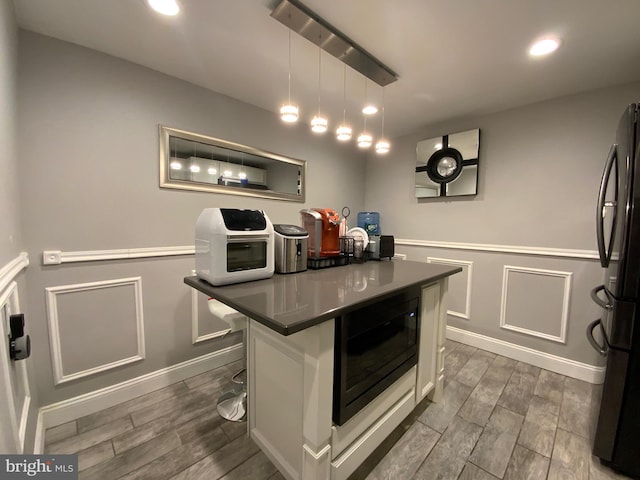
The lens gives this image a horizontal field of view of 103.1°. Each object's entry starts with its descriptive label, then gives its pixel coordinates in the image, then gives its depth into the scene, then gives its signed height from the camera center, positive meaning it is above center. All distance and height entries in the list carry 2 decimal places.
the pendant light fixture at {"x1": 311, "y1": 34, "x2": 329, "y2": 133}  1.67 +0.65
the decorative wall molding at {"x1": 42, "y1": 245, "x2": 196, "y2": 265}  1.54 -0.24
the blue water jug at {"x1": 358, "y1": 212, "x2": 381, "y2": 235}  3.45 +0.01
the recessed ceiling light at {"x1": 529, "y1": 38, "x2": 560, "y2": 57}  1.51 +1.10
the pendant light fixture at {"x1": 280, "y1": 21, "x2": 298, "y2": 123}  1.51 +0.65
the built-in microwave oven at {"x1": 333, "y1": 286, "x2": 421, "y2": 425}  1.09 -0.63
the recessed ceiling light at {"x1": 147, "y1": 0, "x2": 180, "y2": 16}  1.26 +1.09
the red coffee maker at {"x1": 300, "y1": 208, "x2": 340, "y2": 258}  1.69 -0.05
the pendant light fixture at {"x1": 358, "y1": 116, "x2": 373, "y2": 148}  1.94 +0.63
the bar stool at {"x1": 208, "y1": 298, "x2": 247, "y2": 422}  1.58 -1.28
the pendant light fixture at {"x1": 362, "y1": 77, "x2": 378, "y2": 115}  1.90 +0.86
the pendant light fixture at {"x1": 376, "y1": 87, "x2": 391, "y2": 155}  2.01 +0.61
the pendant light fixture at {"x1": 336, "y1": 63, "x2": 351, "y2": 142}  1.84 +0.66
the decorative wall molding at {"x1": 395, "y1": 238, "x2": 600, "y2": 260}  2.10 -0.24
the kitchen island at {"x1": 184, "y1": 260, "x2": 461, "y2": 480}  0.97 -0.67
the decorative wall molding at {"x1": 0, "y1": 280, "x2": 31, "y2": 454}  0.92 -0.67
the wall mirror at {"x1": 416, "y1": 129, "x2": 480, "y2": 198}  2.62 +0.64
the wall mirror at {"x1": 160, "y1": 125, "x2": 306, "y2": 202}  1.97 +0.47
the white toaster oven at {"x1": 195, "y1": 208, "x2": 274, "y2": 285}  1.21 -0.13
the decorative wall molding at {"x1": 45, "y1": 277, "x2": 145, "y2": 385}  1.56 -0.69
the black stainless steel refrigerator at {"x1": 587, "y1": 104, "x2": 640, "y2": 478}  1.23 -0.54
